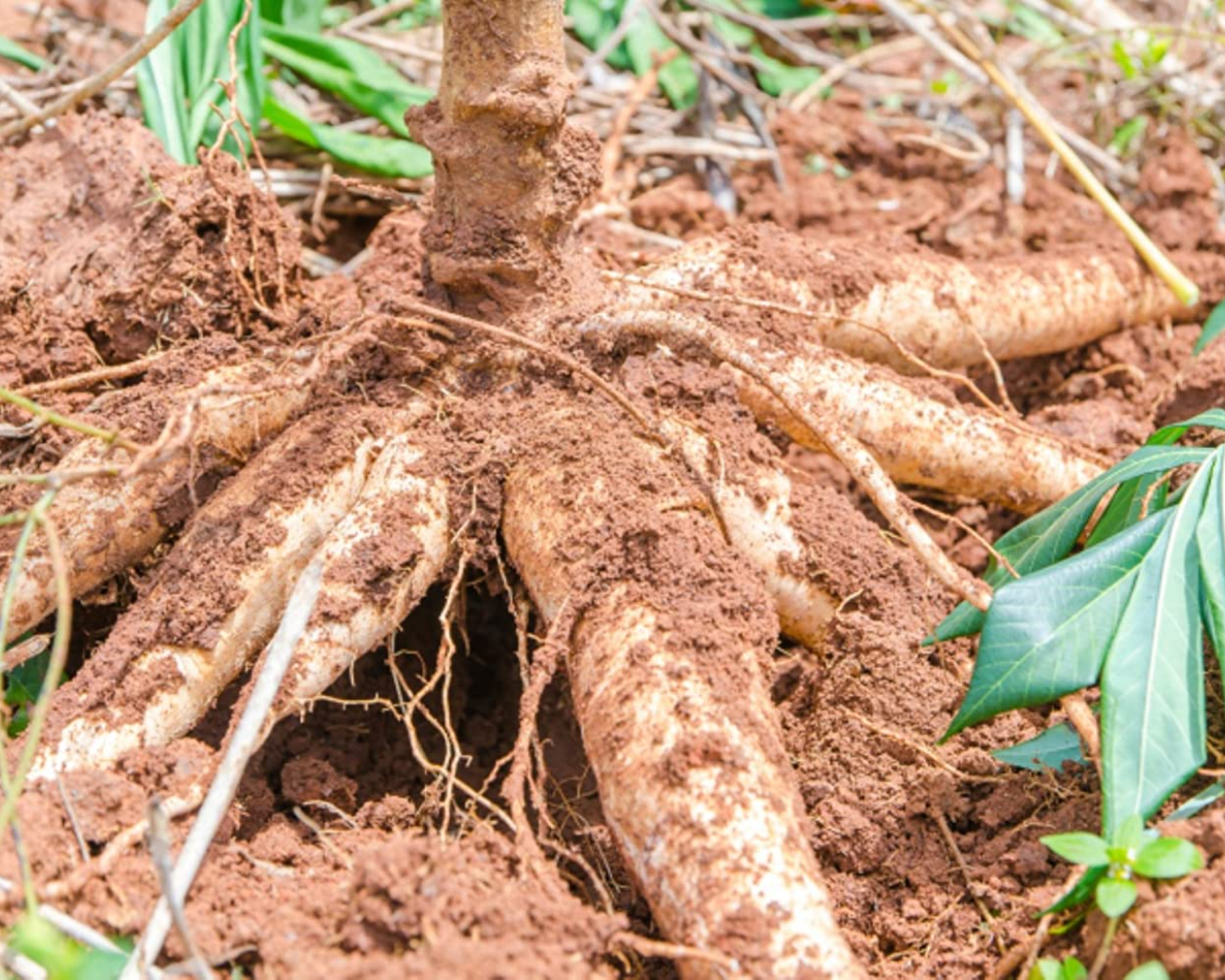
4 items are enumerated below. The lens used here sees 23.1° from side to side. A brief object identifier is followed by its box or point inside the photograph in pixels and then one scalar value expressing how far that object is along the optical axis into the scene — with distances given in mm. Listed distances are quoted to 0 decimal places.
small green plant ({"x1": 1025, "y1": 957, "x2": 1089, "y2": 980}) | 828
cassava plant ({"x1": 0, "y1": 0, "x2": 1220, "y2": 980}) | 861
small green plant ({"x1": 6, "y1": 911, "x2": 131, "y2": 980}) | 769
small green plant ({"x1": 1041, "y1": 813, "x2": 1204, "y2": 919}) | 820
